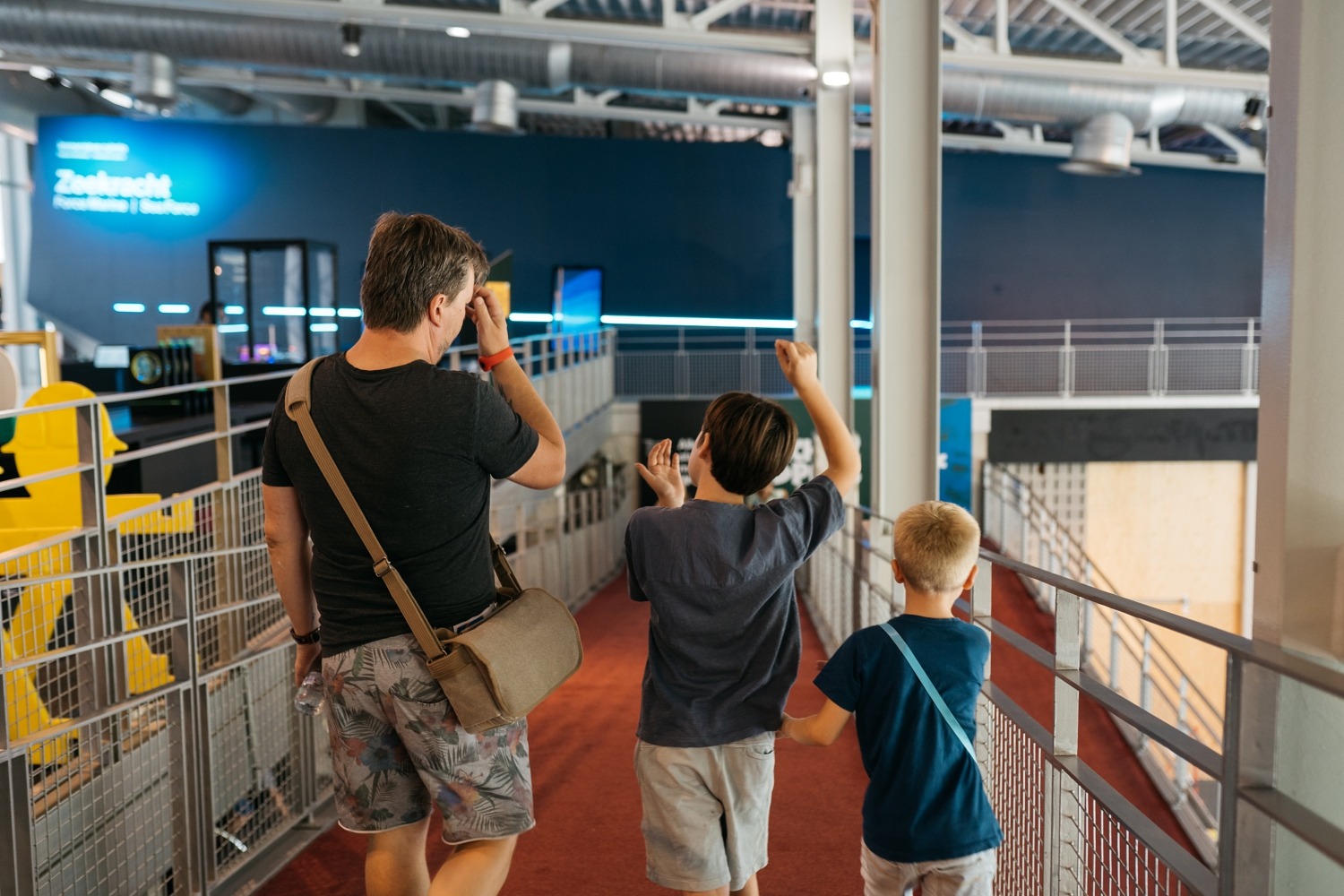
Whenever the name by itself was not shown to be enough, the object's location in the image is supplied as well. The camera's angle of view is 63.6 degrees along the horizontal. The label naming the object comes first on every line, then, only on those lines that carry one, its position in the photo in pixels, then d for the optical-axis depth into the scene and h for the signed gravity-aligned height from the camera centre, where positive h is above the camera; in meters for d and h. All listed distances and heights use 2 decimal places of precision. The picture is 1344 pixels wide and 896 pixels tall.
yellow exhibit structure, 2.99 -0.64
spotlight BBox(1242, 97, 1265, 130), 11.24 +2.31
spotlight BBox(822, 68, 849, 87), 7.99 +1.92
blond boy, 1.80 -0.64
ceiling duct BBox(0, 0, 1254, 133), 9.47 +2.61
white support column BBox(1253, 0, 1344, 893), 1.78 -0.02
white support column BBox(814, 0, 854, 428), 7.96 +0.93
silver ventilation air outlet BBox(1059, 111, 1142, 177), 11.48 +2.07
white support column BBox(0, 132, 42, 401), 16.19 +1.57
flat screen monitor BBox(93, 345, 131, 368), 12.03 -0.11
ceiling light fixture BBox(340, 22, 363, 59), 9.40 +2.65
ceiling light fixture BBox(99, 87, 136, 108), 15.12 +3.66
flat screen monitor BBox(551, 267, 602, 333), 16.42 +0.73
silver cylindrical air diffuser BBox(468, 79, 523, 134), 10.64 +2.34
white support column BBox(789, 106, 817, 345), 12.30 +1.15
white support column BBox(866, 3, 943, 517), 4.55 +0.46
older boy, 1.91 -0.50
